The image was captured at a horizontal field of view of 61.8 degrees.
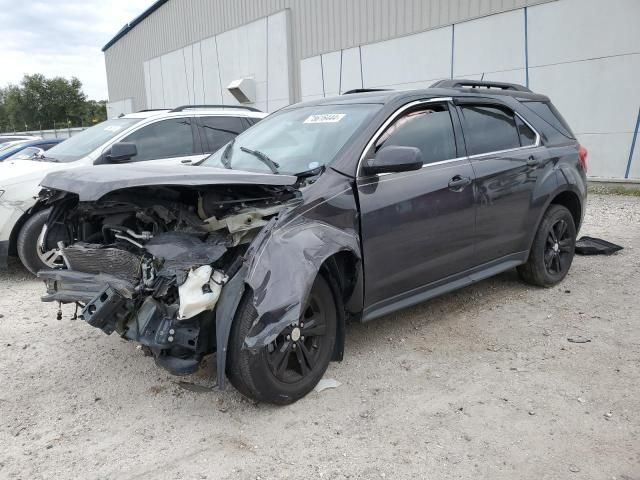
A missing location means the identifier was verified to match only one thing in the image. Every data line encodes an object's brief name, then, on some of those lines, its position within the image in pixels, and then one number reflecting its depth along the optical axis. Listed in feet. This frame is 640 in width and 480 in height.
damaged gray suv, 9.27
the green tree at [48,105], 208.95
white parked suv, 18.02
